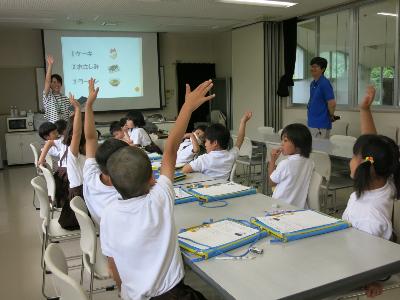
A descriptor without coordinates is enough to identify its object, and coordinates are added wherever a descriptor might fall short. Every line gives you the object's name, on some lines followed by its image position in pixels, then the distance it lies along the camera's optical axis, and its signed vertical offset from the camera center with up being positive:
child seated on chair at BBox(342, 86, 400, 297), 1.90 -0.42
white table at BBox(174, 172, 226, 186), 2.84 -0.56
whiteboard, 8.30 +0.58
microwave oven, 7.90 -0.29
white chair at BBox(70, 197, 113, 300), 2.07 -0.75
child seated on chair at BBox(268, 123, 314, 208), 2.71 -0.46
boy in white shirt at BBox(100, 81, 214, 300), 1.48 -0.47
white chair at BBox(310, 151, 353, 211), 3.58 -0.66
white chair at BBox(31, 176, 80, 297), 2.69 -0.84
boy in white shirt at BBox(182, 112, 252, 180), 3.23 -0.44
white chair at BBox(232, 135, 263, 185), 5.01 -0.73
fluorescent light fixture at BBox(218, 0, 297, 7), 6.02 +1.53
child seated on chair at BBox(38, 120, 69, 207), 3.62 -0.47
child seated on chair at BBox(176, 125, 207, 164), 3.77 -0.44
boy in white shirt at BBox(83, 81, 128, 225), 2.19 -0.41
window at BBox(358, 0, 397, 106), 5.89 +0.76
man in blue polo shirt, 5.18 -0.03
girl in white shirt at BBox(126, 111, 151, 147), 4.88 -0.30
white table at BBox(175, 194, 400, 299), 1.30 -0.60
